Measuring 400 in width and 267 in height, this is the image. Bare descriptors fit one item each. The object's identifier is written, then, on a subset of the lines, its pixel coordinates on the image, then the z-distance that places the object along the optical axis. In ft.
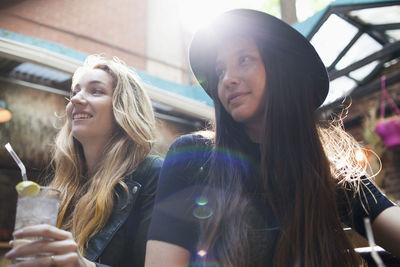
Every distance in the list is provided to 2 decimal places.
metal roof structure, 10.38
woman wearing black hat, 4.69
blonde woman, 5.97
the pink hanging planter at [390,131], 13.96
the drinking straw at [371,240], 1.44
